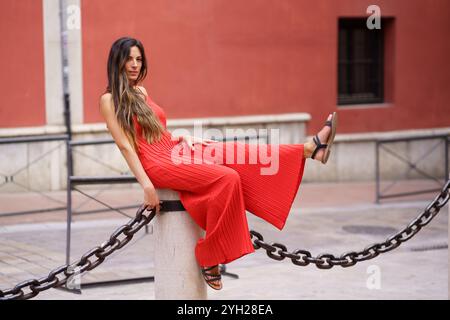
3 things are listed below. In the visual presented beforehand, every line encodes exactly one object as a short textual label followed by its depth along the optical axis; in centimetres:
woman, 504
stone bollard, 500
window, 1582
